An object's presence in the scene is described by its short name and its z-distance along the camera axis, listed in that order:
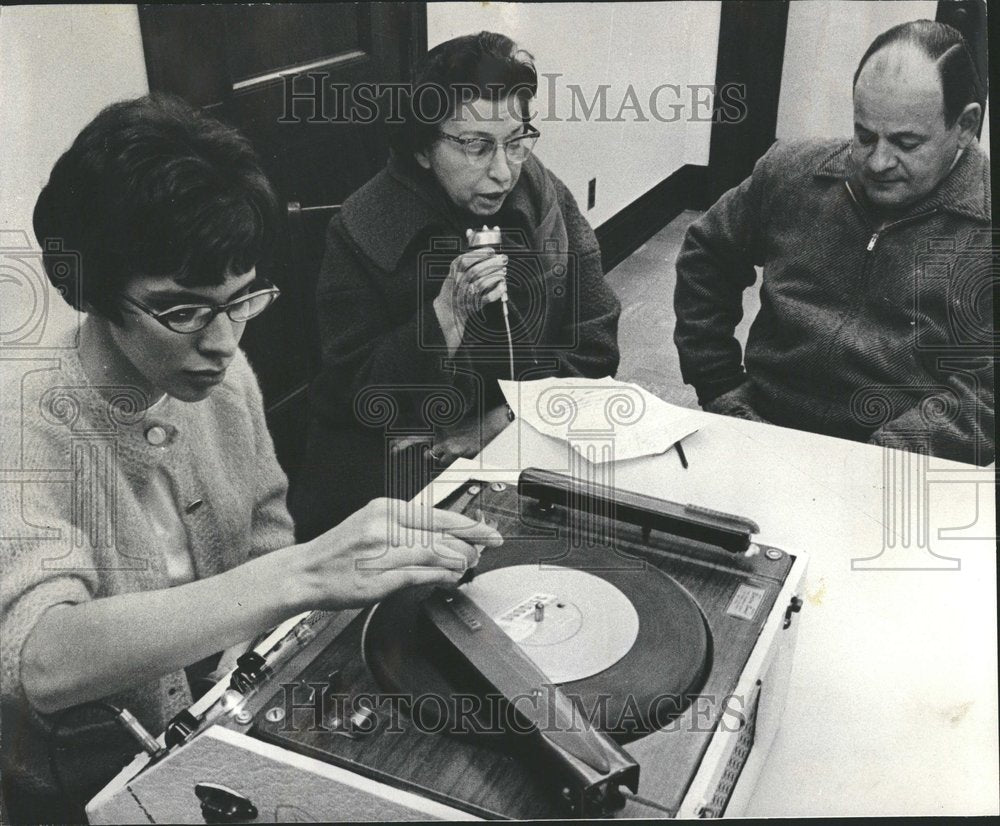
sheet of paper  1.18
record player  0.78
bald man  1.05
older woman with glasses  1.06
